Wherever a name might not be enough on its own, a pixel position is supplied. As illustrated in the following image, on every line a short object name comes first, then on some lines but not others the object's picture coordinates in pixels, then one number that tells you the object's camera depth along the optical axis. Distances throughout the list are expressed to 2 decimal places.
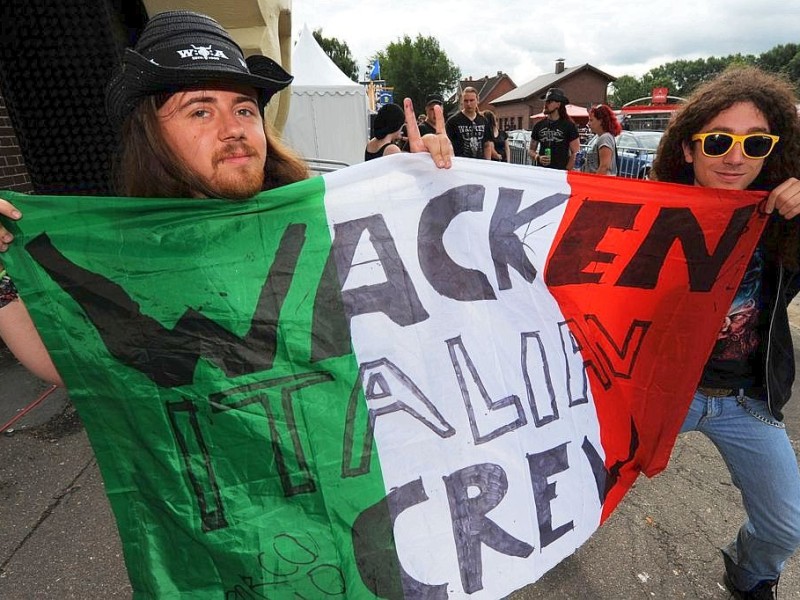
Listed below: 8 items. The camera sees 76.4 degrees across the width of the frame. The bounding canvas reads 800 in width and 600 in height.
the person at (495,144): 7.68
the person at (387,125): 5.53
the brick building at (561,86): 52.66
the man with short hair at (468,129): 7.39
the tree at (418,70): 63.12
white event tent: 10.21
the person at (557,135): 7.21
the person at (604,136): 6.42
